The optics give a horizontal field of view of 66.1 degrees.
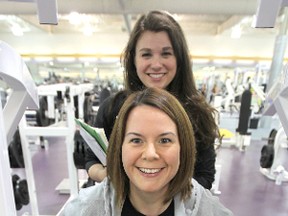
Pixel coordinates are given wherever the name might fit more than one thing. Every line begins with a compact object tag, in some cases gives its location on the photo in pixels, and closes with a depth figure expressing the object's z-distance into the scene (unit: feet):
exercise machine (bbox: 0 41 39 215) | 1.81
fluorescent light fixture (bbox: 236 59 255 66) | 29.33
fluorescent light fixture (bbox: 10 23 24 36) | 20.72
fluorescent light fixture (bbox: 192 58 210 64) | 29.26
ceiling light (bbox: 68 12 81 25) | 18.67
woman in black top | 3.16
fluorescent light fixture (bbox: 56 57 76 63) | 30.07
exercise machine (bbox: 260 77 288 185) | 10.98
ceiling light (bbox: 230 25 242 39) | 21.61
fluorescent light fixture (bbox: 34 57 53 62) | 30.09
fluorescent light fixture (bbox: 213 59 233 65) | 29.32
